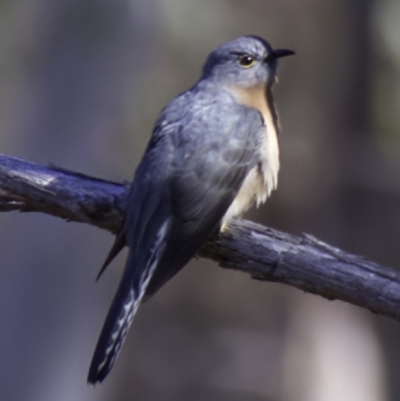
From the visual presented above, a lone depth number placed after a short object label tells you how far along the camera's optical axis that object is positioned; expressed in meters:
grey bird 9.70
